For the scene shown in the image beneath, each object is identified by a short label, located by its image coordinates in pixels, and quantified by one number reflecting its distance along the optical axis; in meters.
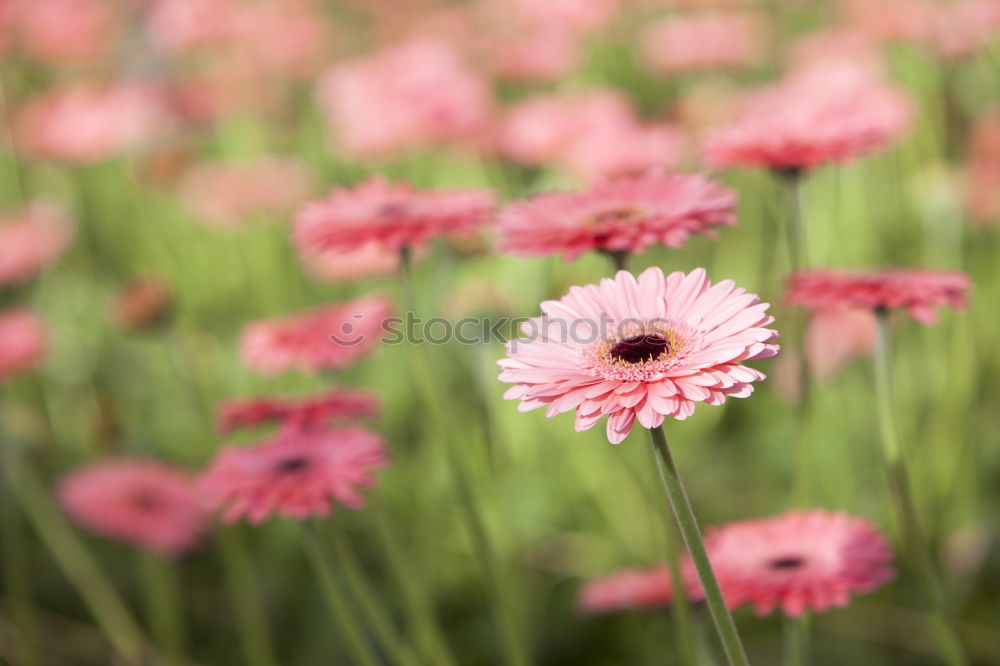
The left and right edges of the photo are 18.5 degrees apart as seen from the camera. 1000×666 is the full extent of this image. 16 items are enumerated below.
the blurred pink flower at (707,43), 2.46
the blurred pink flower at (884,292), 1.41
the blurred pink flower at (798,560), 1.38
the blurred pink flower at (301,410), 1.48
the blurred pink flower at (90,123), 2.84
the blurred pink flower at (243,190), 2.63
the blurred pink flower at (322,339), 1.57
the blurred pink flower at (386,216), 1.47
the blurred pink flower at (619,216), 1.39
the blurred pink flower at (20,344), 1.74
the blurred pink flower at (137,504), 1.73
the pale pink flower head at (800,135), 1.47
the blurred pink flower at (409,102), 2.17
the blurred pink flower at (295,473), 1.43
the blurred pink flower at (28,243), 2.06
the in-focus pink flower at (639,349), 1.28
